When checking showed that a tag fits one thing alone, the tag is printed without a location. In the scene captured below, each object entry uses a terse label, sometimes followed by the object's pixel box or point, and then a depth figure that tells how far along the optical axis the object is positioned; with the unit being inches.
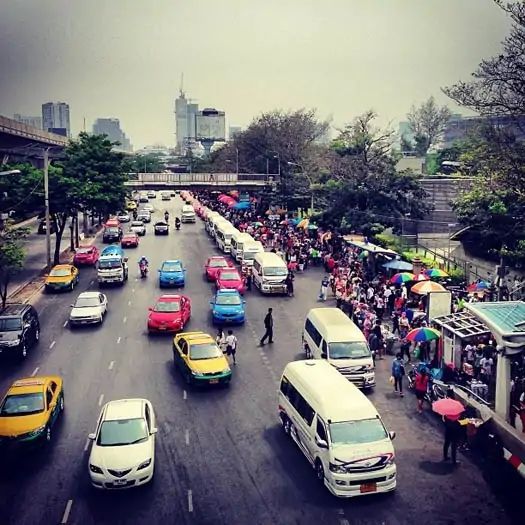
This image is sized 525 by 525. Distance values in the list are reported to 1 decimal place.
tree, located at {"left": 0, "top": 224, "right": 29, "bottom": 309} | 1398.9
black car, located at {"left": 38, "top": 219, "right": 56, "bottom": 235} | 2586.1
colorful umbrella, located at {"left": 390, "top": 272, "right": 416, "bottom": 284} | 1280.8
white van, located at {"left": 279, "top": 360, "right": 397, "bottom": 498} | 578.9
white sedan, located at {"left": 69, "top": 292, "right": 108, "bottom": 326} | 1210.6
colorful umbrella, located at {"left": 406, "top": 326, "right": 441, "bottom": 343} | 914.7
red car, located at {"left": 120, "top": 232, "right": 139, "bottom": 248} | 2287.2
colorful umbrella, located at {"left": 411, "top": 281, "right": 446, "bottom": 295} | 1143.0
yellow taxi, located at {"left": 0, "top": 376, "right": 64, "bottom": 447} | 676.7
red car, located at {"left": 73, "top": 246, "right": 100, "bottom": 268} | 1865.2
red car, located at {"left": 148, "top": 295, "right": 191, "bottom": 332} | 1155.3
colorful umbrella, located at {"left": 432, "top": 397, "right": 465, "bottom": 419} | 661.3
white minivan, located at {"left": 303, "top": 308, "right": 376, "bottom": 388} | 860.0
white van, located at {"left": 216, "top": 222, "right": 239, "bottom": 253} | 2084.2
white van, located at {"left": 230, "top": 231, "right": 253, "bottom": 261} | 1843.0
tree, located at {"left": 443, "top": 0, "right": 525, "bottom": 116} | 901.2
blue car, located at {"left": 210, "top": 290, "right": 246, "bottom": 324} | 1214.3
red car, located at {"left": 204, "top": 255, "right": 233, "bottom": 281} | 1649.9
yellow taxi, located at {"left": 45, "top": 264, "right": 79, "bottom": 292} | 1531.7
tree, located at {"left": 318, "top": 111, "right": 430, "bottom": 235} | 1919.3
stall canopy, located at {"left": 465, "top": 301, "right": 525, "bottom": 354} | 693.3
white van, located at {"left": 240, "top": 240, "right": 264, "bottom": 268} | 1729.5
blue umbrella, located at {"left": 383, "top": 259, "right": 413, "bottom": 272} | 1406.3
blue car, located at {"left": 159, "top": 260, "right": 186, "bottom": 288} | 1577.3
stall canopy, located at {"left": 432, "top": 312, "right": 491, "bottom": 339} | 816.9
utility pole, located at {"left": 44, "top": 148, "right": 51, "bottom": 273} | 1744.7
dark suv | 1010.1
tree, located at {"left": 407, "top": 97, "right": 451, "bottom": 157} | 4886.8
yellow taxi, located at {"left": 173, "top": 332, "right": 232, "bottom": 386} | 871.7
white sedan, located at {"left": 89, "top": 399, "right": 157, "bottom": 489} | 596.1
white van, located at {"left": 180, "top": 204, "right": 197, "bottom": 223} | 3225.9
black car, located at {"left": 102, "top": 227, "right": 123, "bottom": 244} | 2491.4
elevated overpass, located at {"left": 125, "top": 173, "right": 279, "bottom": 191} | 3431.8
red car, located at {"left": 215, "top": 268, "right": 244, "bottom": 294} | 1459.2
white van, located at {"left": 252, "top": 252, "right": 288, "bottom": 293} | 1477.6
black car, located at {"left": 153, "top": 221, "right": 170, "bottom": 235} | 2733.8
